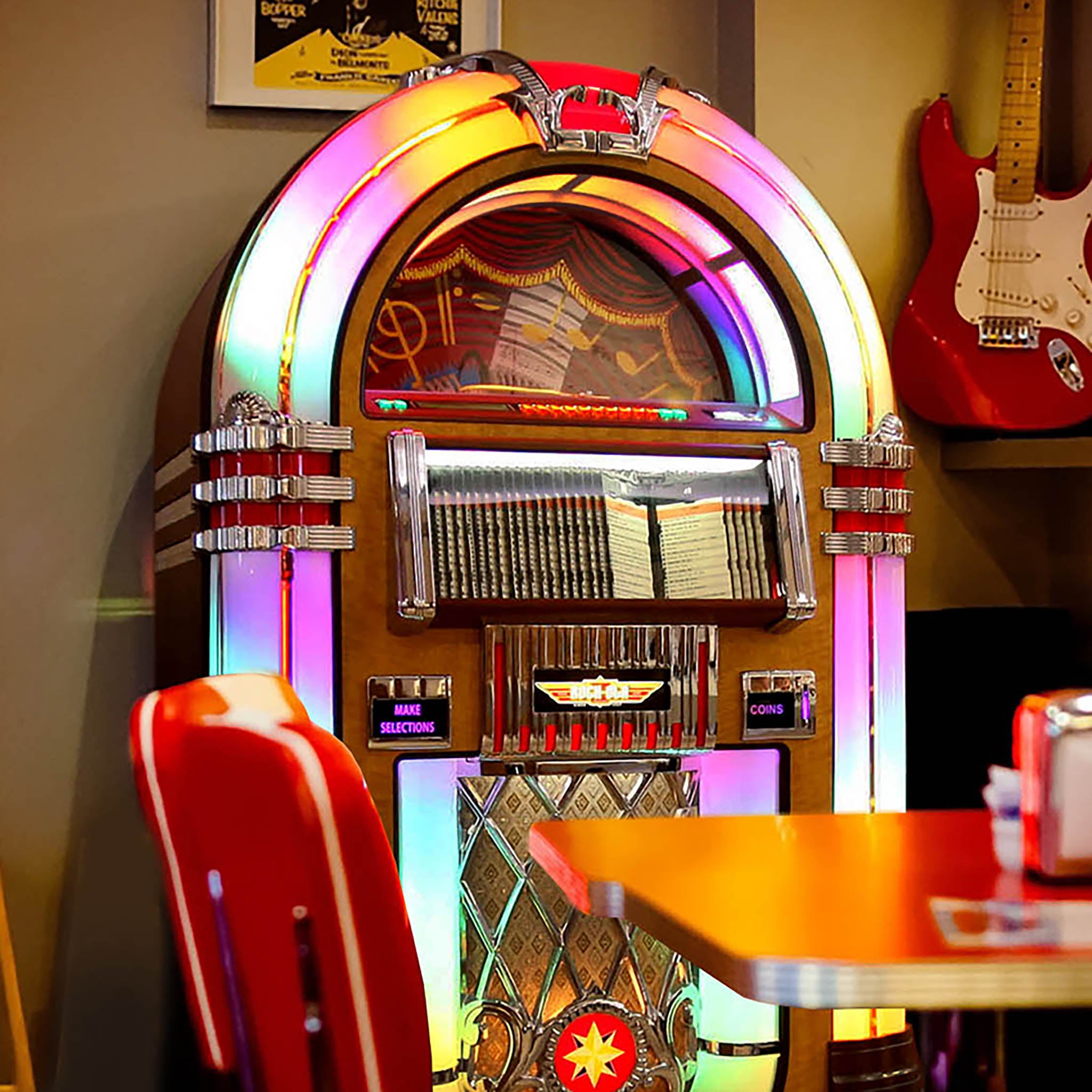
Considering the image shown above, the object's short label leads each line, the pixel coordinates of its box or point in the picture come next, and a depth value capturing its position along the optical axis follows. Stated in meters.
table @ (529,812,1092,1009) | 0.90
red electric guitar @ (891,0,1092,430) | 3.27
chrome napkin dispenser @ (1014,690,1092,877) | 1.14
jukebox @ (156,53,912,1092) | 2.30
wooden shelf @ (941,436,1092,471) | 3.21
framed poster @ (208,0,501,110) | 3.17
